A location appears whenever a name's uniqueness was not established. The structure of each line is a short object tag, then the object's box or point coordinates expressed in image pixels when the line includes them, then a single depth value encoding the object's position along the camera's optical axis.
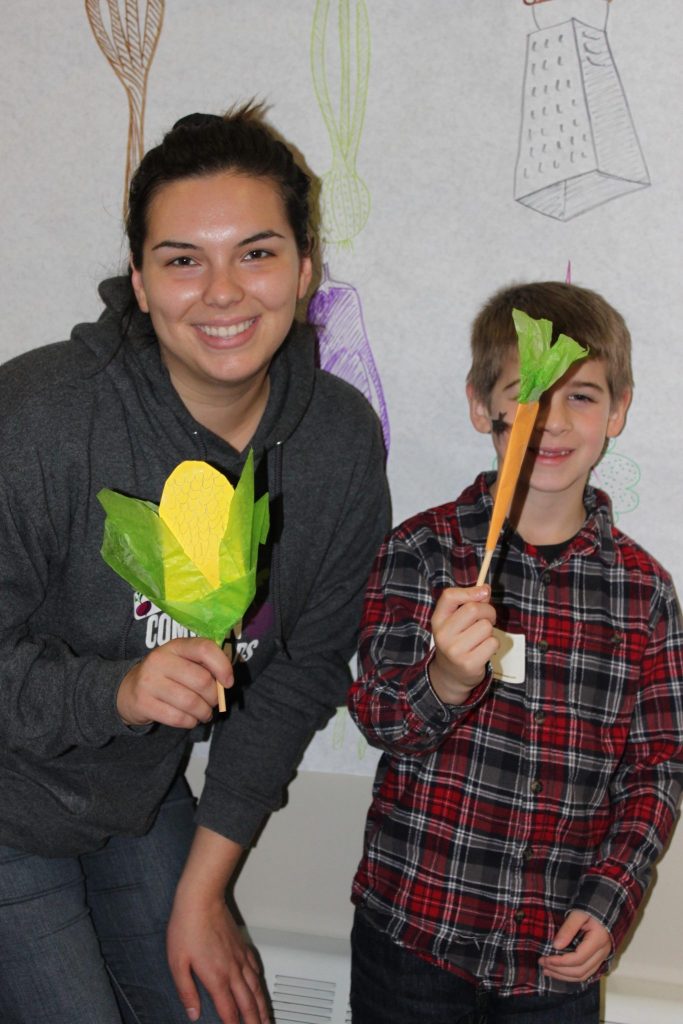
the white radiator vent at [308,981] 1.63
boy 1.32
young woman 1.27
